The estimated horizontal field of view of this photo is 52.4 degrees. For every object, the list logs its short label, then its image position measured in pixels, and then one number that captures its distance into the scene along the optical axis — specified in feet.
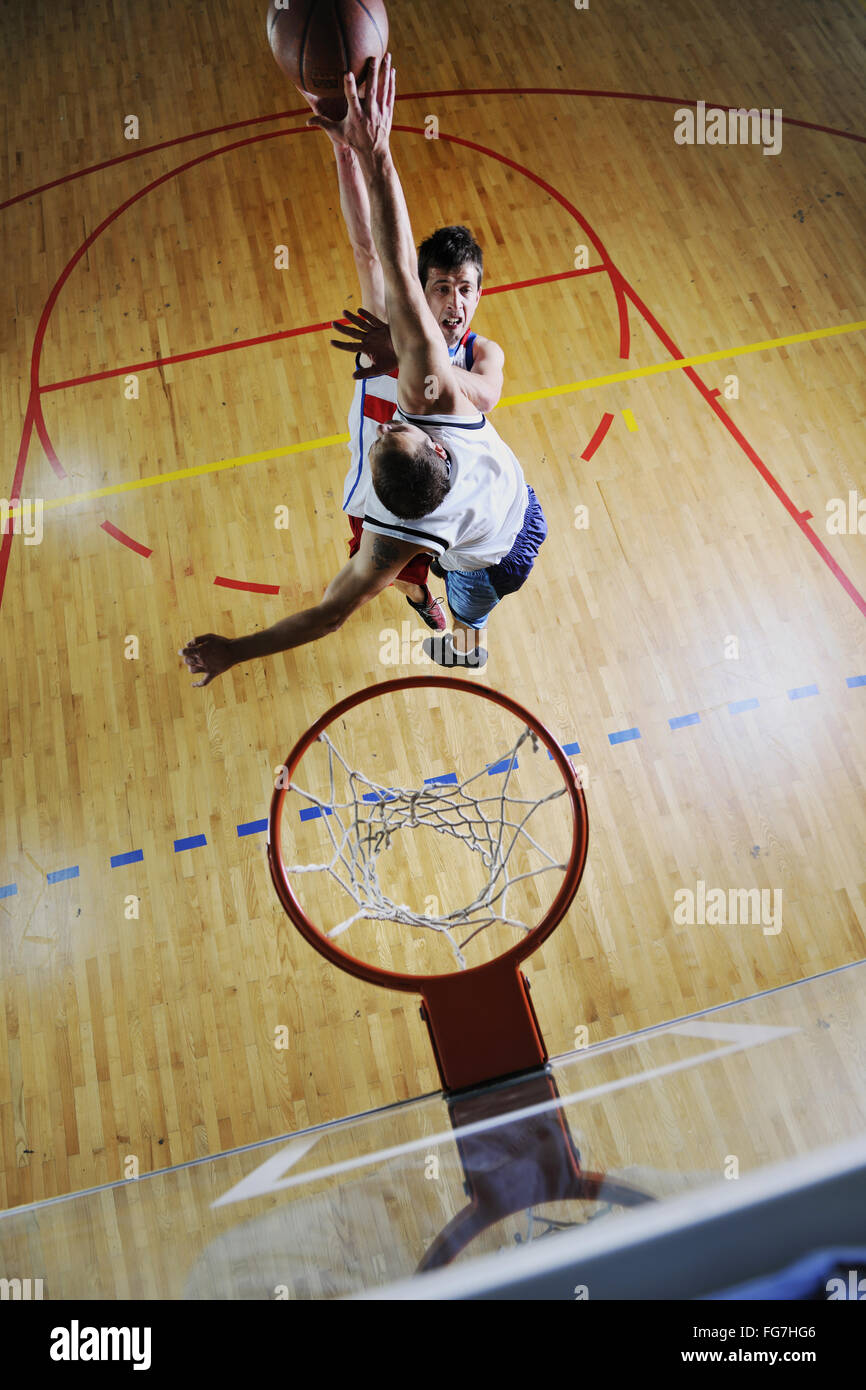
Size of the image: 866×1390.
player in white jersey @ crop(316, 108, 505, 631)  10.50
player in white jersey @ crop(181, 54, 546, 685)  7.77
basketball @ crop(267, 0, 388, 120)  8.35
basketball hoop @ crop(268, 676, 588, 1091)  7.96
